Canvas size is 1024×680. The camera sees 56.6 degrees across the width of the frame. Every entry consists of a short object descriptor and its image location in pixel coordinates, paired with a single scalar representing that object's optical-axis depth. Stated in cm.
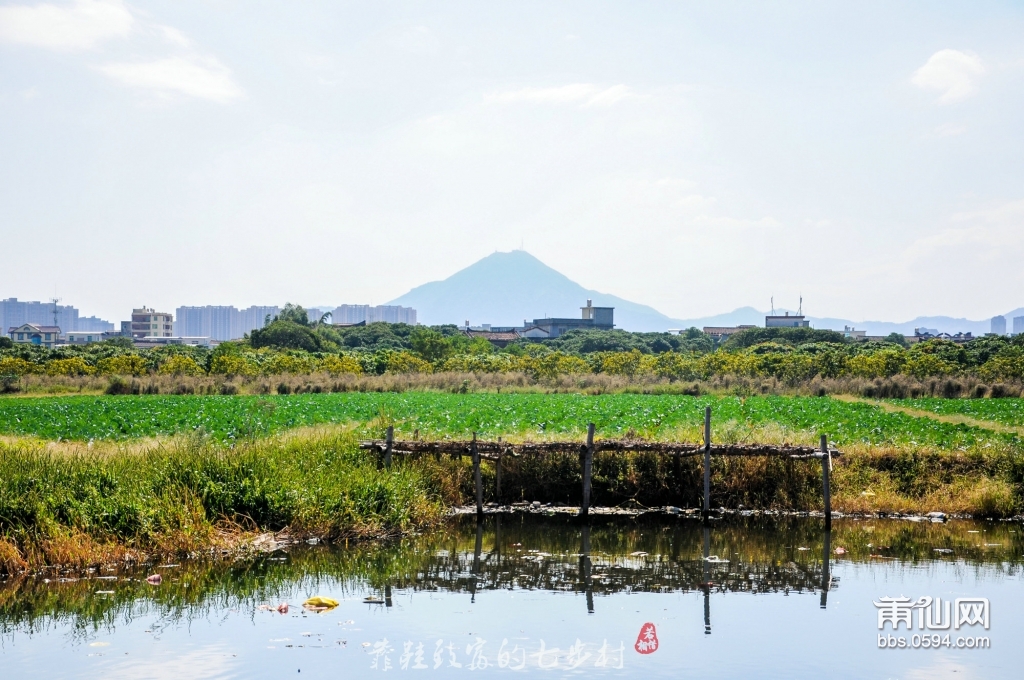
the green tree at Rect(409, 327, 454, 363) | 8419
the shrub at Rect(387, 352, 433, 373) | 6798
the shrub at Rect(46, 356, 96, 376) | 6069
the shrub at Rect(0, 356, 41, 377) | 6169
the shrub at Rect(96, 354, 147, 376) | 6181
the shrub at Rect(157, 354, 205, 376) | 5938
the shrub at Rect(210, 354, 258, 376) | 6141
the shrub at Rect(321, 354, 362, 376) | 6476
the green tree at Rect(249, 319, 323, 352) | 9869
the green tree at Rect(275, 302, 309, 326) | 12644
